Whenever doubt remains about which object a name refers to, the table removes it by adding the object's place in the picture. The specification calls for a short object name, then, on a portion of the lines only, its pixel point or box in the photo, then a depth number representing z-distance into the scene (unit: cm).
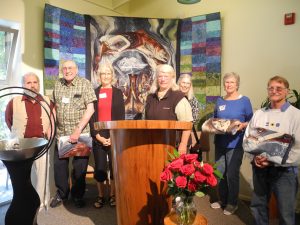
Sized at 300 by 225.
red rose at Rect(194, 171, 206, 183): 135
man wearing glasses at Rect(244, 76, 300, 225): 190
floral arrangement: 137
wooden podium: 153
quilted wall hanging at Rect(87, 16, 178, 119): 388
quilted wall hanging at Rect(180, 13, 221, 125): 356
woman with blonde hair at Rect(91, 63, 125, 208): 286
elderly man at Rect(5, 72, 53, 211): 272
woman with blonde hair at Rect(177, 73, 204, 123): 323
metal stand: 181
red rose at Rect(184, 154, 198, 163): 142
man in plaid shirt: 285
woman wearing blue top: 269
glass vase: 143
